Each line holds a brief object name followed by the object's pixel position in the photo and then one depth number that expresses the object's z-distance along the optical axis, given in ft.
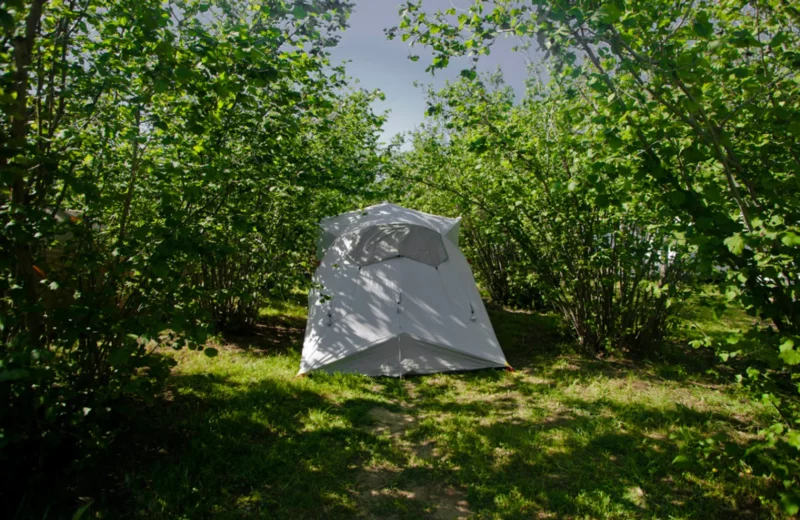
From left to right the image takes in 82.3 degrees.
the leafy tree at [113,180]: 8.38
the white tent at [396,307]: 18.51
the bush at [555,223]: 15.58
